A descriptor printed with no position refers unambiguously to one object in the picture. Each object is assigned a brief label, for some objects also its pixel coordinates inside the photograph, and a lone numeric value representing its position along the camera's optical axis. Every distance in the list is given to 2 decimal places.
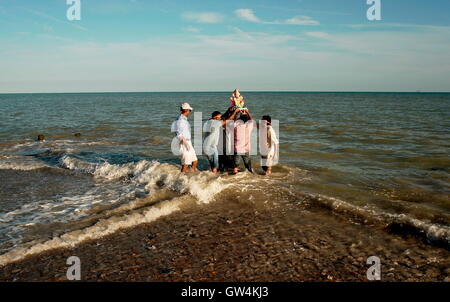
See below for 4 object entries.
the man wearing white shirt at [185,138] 8.16
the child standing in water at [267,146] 9.15
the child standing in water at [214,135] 8.88
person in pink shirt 8.90
